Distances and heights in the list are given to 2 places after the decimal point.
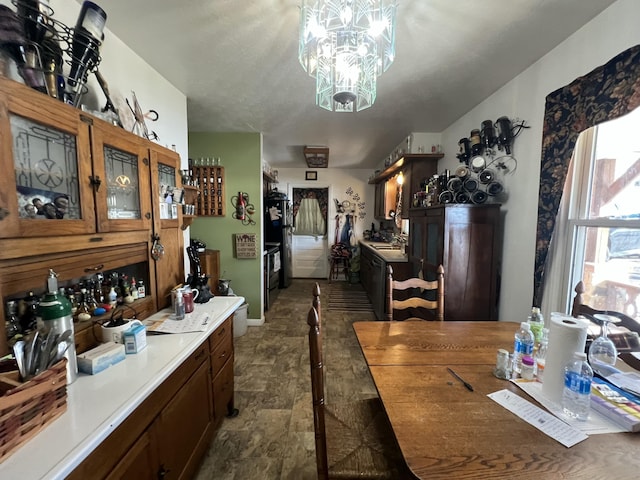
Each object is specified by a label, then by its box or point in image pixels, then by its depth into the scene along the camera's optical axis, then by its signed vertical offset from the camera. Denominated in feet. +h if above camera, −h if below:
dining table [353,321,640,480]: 2.22 -2.09
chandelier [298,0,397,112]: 4.04 +2.97
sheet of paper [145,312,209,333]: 4.60 -1.96
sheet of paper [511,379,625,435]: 2.59 -2.06
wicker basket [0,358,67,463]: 2.15 -1.71
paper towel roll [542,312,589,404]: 2.83 -1.40
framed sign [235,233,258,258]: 11.02 -1.12
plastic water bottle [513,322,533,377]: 3.56 -1.73
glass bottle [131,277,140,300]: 4.83 -1.35
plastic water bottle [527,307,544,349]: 3.92 -1.63
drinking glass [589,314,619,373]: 3.52 -1.81
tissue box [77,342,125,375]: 3.31 -1.84
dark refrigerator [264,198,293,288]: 16.03 -0.32
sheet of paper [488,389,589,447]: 2.50 -2.07
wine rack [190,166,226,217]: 10.77 +1.38
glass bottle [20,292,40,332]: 3.16 -1.19
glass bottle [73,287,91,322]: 3.79 -1.40
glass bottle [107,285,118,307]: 4.40 -1.34
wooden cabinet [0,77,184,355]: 2.80 +0.28
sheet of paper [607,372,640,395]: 3.09 -1.97
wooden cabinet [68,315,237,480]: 2.69 -2.80
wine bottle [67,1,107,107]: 3.59 +2.44
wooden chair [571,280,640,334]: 4.26 -1.61
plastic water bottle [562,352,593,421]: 2.67 -1.73
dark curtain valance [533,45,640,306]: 4.24 +1.99
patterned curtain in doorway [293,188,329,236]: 19.65 +0.63
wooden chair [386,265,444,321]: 5.68 -1.79
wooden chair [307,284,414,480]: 3.07 -3.04
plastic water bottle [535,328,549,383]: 3.52 -1.95
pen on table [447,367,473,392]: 3.26 -2.09
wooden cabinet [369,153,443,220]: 11.22 +2.21
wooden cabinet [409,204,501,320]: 7.57 -1.07
